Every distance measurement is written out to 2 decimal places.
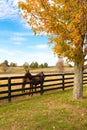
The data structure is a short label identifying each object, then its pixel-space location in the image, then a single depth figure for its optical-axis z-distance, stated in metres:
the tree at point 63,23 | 12.97
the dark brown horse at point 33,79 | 17.19
